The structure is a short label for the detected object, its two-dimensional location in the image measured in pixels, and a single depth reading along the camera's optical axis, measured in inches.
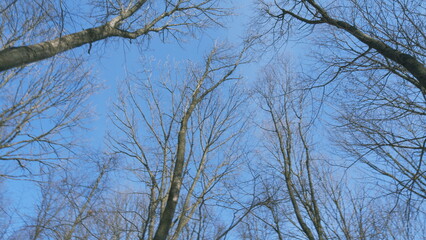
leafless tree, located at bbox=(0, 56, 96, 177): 242.4
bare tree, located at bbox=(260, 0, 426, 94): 103.3
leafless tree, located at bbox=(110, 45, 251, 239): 123.1
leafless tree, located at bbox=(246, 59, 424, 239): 251.2
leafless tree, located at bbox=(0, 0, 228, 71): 84.4
